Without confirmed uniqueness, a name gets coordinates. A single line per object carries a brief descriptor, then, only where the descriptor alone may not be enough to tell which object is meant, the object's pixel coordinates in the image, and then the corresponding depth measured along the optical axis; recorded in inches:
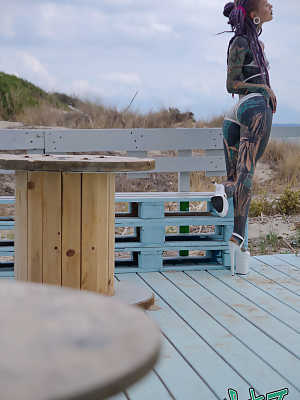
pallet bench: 186.2
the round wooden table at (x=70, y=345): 33.6
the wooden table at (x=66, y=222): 133.3
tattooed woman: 178.9
